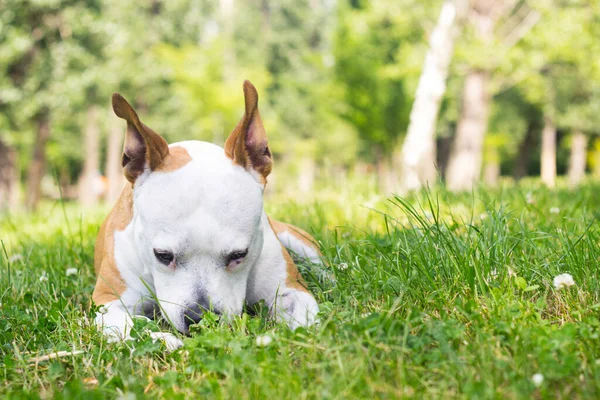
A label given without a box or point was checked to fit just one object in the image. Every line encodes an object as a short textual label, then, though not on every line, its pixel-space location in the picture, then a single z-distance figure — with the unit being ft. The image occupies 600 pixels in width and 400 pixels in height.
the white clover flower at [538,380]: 5.02
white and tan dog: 7.67
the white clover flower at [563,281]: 7.00
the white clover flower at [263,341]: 6.38
